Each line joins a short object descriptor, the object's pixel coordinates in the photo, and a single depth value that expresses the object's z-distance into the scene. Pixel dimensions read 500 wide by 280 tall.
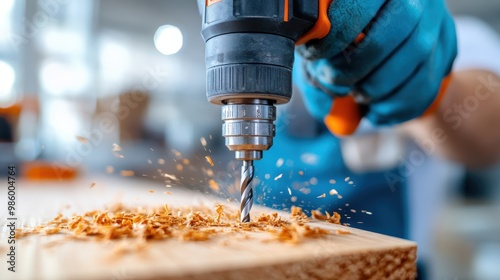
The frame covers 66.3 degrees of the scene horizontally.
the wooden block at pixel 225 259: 0.32
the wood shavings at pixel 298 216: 0.62
